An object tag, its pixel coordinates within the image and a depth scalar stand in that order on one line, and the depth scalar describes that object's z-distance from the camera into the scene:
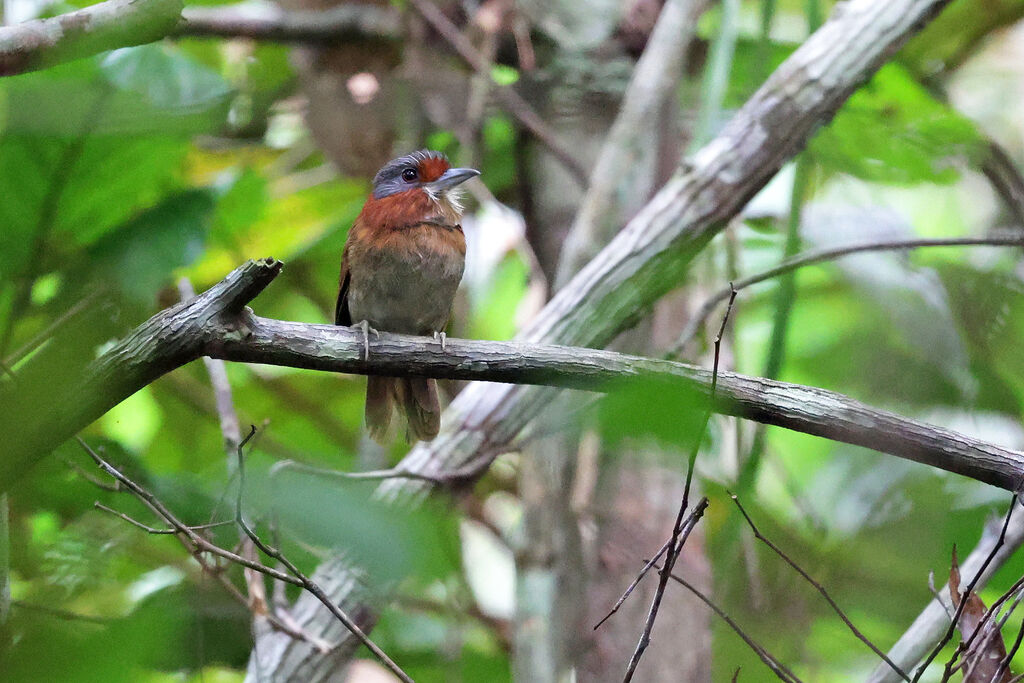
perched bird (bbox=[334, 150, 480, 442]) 7.15
